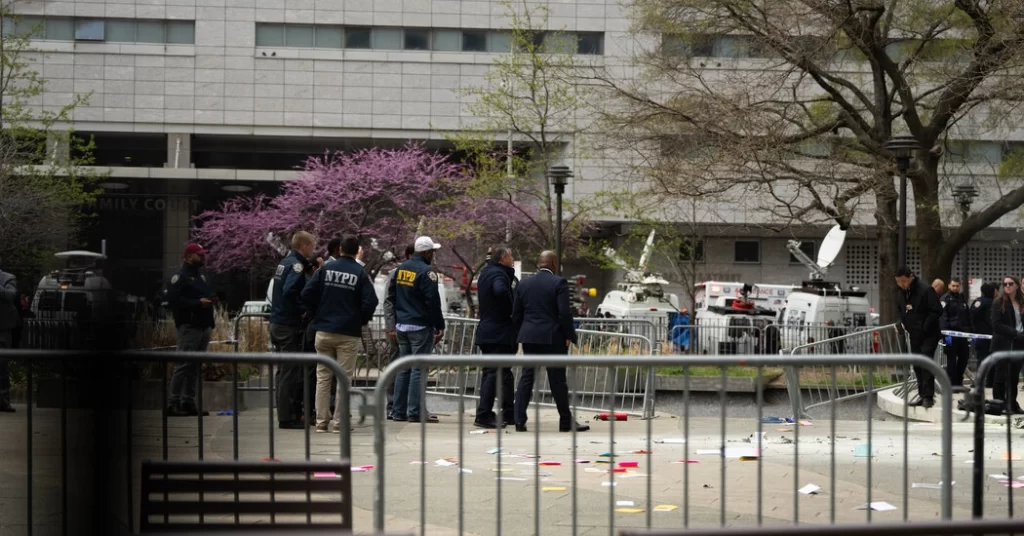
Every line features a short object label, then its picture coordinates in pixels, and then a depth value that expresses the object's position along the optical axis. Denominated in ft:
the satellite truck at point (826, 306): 92.12
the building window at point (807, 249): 165.37
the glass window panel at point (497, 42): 156.56
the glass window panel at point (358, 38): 156.25
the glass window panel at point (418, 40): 156.87
